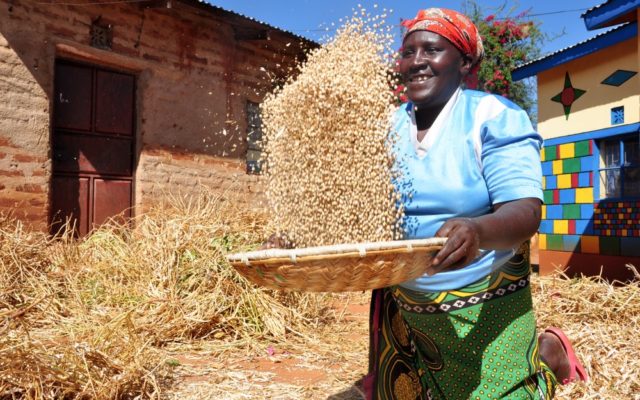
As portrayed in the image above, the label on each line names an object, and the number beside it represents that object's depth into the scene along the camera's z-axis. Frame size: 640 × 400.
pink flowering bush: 11.85
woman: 1.35
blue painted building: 5.17
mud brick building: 4.86
